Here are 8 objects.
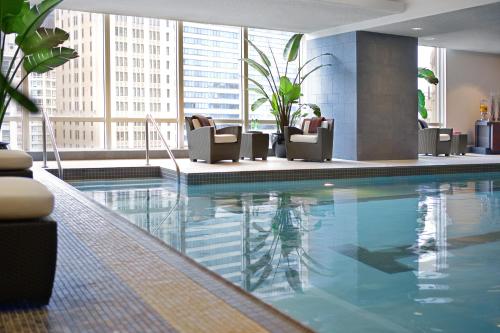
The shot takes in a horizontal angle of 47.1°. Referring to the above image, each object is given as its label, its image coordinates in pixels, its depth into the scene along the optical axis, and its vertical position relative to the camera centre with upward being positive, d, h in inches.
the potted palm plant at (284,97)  399.2 +28.5
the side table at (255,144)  386.8 -4.3
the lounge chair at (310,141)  375.6 -2.3
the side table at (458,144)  498.3 -5.8
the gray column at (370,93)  406.6 +32.3
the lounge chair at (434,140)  469.4 -2.2
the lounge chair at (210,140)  350.3 -1.4
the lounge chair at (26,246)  74.4 -14.0
